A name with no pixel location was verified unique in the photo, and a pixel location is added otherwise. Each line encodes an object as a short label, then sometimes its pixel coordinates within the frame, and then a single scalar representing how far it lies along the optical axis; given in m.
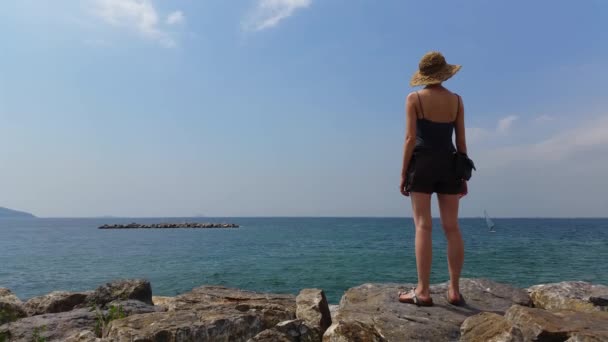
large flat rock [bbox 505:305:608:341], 3.56
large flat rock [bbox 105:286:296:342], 4.20
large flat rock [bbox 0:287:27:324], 6.26
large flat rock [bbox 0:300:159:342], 5.20
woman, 4.70
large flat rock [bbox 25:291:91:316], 7.05
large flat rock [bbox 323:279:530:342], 4.05
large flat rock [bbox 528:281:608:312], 5.45
